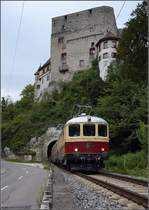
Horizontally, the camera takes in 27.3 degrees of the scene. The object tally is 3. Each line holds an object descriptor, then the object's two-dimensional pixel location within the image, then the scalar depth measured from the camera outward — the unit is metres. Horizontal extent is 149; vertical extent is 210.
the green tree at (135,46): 16.08
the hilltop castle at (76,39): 51.34
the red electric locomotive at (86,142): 16.96
